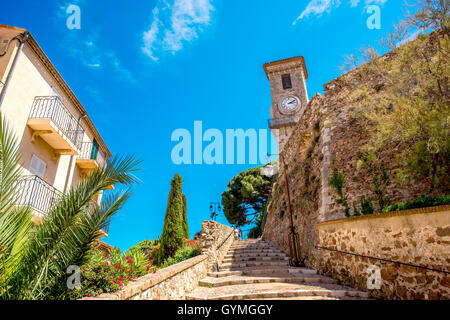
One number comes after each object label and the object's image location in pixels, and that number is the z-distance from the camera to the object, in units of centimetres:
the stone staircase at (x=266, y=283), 540
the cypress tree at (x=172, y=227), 1133
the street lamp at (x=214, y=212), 2013
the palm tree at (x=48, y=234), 326
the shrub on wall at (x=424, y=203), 458
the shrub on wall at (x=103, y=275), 339
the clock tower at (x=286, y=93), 2695
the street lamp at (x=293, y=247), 915
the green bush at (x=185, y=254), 858
